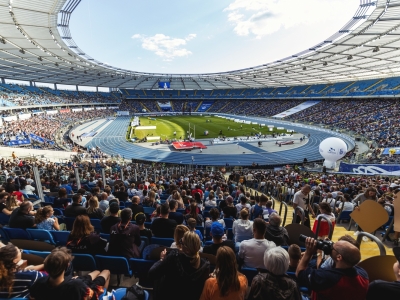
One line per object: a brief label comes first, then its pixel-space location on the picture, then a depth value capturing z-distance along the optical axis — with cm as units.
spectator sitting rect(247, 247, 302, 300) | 226
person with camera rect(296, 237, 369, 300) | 230
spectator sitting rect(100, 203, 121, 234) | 484
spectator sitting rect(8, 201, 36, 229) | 471
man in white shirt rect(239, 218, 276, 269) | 341
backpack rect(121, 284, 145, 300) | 263
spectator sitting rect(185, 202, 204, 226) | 552
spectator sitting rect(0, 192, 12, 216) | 564
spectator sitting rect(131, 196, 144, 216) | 610
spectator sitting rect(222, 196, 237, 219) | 700
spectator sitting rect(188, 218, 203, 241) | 424
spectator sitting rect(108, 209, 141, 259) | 391
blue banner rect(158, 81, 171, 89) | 7280
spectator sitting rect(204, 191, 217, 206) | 797
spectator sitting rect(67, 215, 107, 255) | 377
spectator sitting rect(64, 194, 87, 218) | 575
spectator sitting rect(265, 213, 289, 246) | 413
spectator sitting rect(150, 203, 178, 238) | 467
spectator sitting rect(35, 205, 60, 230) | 482
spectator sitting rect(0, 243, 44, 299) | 248
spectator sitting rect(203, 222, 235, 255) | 360
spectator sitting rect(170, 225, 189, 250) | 328
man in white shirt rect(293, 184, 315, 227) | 652
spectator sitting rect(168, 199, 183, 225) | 541
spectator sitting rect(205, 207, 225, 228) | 520
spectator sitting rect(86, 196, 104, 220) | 575
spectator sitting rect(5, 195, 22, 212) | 580
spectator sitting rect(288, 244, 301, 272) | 314
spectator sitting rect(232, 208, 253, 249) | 458
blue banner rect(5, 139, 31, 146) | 2839
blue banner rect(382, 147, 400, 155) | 2405
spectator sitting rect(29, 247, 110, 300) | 231
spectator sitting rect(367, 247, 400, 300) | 207
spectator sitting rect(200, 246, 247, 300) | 237
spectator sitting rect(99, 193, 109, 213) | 686
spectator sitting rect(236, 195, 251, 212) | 726
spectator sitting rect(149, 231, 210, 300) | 260
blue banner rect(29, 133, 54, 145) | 3195
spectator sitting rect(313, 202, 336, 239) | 446
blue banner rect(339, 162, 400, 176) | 1755
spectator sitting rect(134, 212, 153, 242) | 451
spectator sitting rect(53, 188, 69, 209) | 711
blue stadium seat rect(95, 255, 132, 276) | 360
